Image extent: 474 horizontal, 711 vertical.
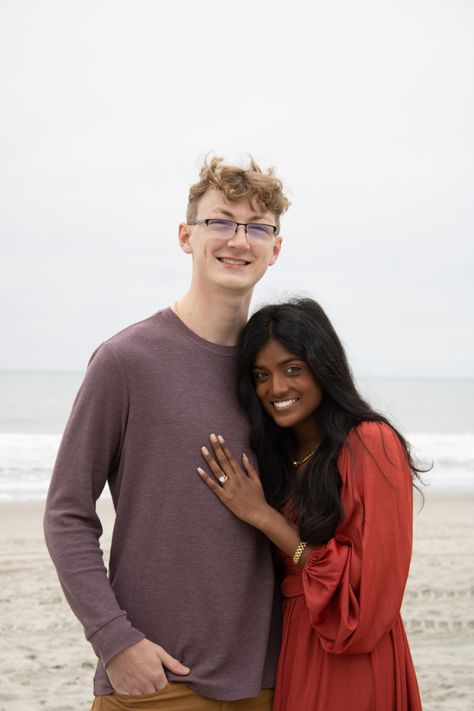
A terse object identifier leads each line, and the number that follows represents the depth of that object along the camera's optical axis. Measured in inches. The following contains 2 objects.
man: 97.1
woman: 98.5
